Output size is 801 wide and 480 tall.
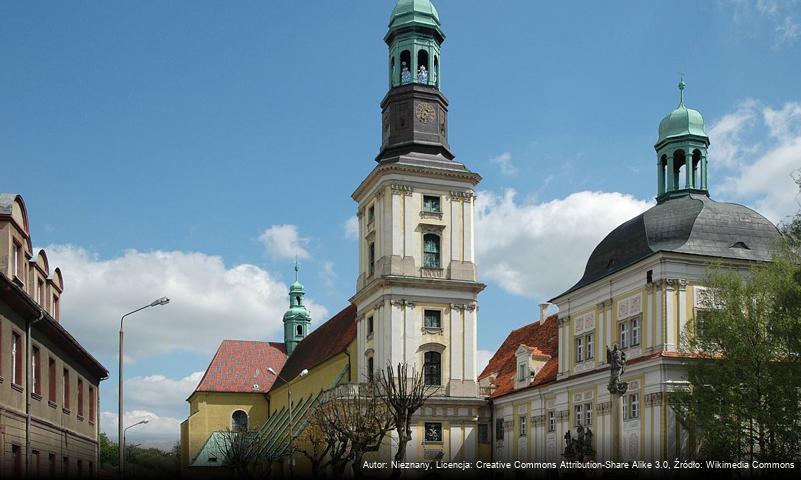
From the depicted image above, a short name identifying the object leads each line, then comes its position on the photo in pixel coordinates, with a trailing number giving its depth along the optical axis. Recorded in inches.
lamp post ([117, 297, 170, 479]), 1236.5
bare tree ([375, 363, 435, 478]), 1576.0
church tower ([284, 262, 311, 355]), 3932.1
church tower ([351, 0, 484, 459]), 2272.4
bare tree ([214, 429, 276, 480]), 2309.3
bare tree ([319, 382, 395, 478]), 1669.5
